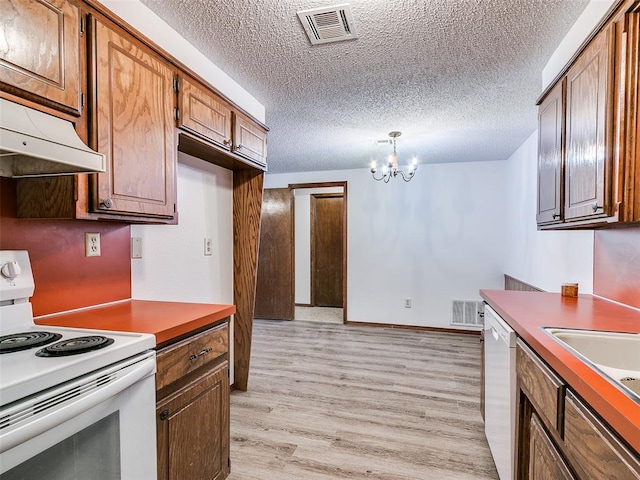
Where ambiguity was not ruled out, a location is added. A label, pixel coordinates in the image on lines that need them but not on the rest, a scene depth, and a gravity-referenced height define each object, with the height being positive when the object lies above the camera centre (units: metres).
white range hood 0.98 +0.25
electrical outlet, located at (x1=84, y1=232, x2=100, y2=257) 1.61 -0.06
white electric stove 0.83 -0.44
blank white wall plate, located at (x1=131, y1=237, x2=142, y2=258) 1.86 -0.08
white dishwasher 1.54 -0.78
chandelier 3.45 +0.71
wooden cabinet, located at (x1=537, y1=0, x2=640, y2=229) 1.23 +0.42
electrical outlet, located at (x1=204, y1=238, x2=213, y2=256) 2.45 -0.10
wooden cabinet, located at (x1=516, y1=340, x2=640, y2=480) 0.77 -0.56
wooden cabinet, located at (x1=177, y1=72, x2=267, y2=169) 1.81 +0.65
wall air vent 4.59 -1.04
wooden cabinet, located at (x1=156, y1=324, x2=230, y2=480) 1.32 -0.73
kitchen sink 1.31 -0.42
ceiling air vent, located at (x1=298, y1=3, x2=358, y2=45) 1.59 +1.00
